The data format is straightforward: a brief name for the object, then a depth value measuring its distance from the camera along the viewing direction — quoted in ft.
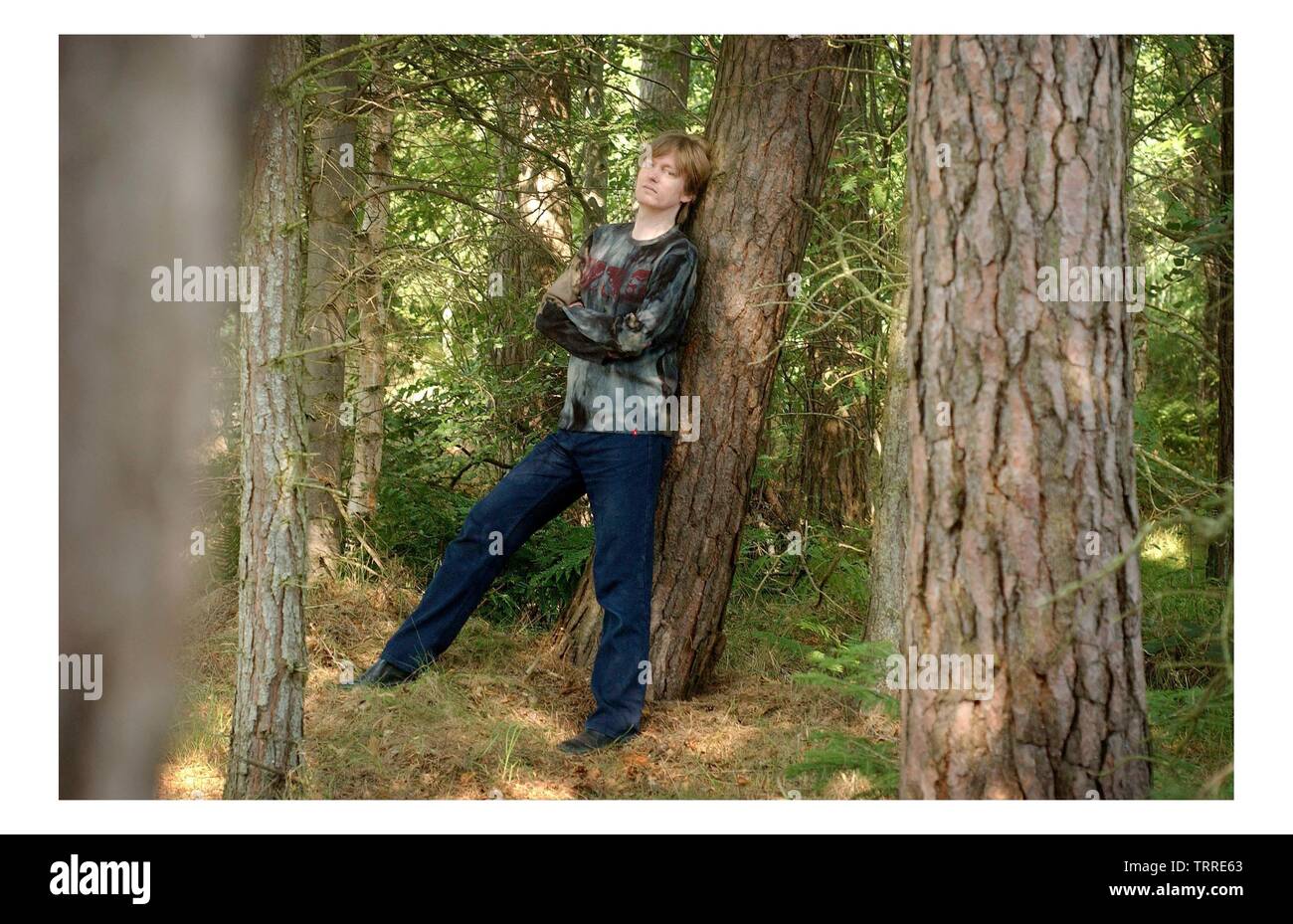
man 15.01
